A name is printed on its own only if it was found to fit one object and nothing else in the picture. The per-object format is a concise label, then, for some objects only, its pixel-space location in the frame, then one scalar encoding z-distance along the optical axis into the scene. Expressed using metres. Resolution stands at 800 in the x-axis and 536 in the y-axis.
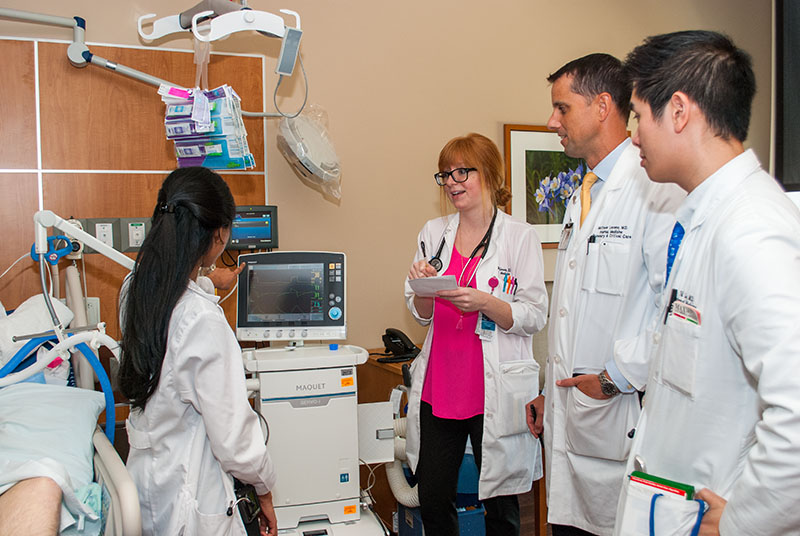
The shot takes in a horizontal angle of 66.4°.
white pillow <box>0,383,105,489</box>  1.38
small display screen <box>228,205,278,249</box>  2.62
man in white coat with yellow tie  1.47
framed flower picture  3.44
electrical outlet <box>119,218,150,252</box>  2.54
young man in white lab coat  0.84
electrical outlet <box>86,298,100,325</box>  2.48
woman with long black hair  1.39
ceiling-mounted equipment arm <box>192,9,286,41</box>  2.32
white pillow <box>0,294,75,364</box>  1.94
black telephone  2.86
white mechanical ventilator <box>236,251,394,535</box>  2.09
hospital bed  1.30
